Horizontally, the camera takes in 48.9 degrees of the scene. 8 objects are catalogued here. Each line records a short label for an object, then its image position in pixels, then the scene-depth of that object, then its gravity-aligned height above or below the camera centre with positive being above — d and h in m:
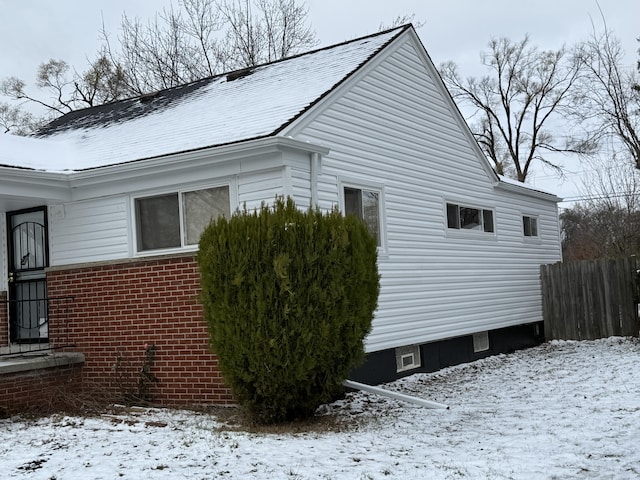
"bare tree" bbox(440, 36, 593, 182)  34.00 +8.98
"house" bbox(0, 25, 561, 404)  8.75 +1.21
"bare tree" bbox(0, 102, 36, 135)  31.52 +8.11
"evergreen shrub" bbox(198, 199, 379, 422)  6.97 -0.15
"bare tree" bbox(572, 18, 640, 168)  20.94 +5.49
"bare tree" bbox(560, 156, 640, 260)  20.20 +1.56
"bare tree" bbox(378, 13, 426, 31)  26.34 +10.01
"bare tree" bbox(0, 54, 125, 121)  28.98 +9.15
